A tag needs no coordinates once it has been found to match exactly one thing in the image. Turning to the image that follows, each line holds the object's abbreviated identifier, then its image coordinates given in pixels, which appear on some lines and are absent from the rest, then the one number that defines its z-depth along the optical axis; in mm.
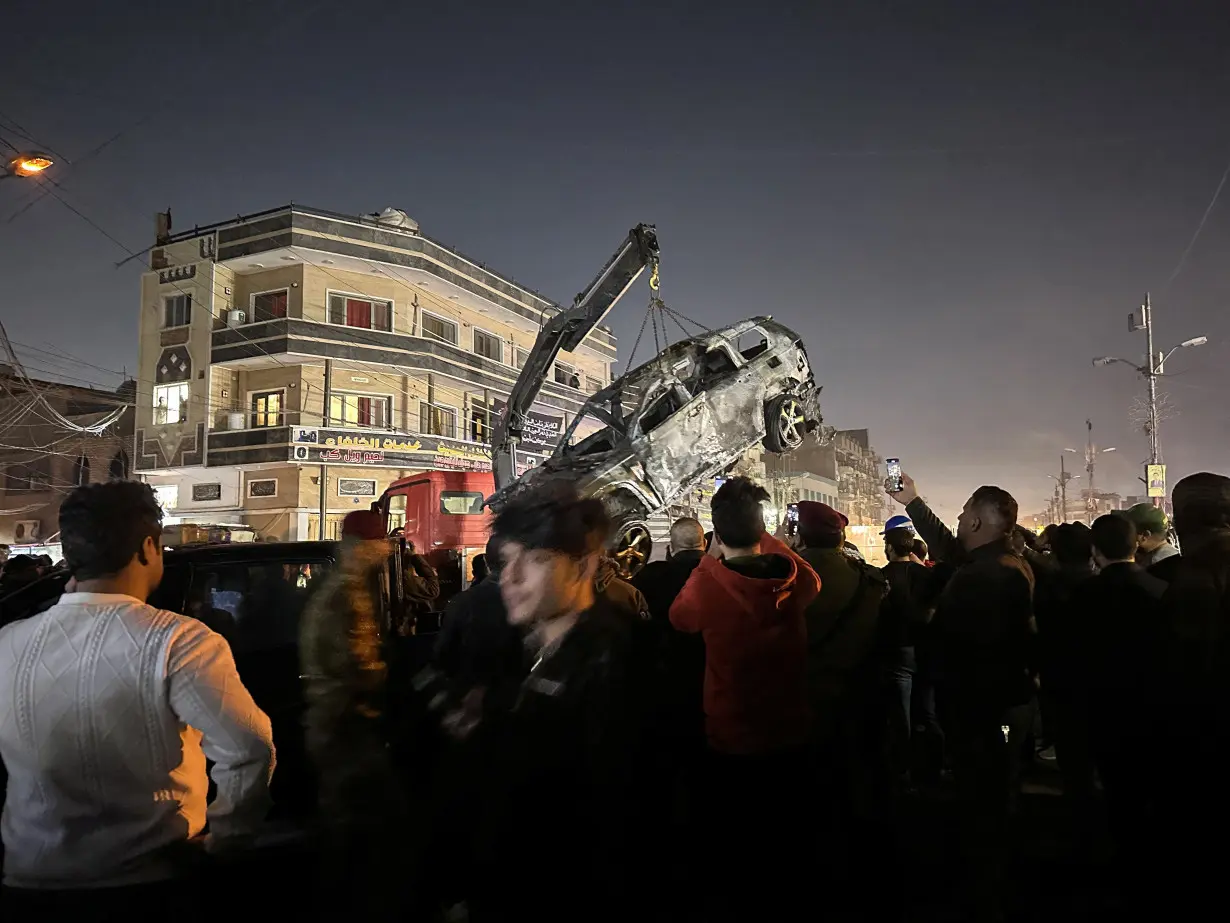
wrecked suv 9453
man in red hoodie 2924
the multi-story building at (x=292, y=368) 27188
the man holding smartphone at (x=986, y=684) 3809
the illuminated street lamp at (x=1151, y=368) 22703
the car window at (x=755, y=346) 9859
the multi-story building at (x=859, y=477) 80625
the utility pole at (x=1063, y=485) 73156
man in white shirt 1784
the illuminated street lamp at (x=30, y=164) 9195
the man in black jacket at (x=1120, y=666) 3777
